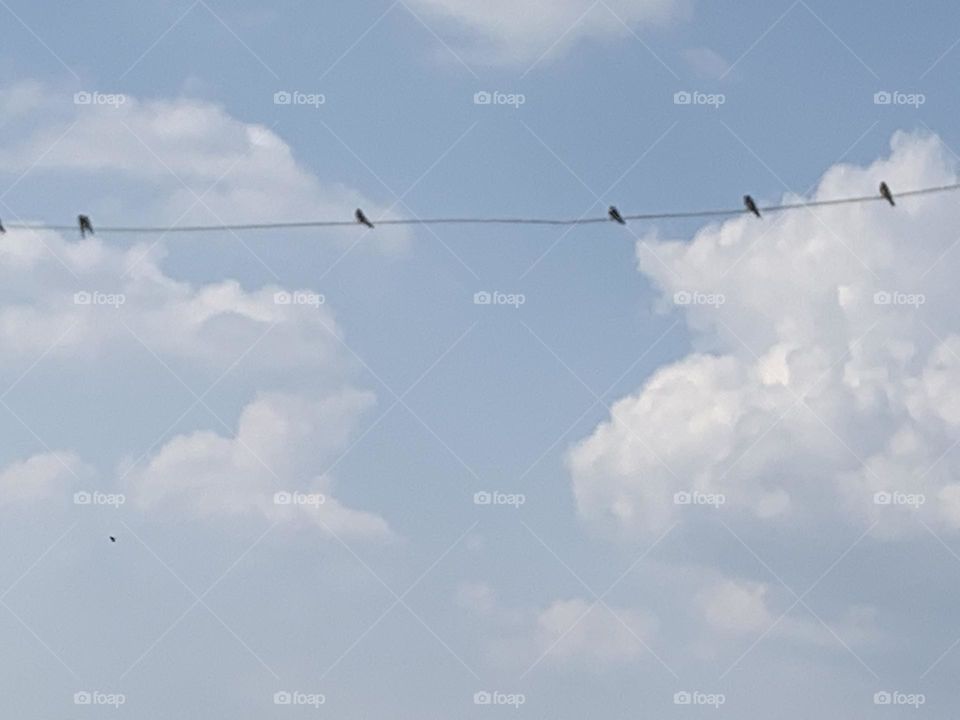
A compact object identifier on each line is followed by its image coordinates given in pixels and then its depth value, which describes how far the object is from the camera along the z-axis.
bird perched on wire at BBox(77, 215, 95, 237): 45.53
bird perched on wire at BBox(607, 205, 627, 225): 43.78
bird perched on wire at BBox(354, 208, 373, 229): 44.72
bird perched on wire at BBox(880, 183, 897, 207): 42.09
